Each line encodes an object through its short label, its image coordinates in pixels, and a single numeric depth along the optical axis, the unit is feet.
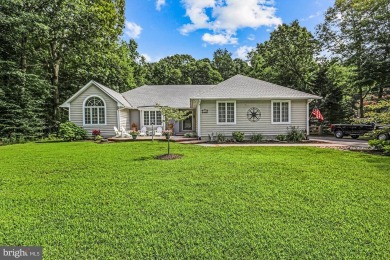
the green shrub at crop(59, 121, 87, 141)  50.26
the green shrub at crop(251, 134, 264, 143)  46.96
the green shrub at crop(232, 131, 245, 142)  46.24
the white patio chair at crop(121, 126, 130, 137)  52.85
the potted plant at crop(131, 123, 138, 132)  59.68
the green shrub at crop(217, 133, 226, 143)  46.22
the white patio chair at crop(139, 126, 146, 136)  54.93
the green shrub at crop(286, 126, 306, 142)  46.44
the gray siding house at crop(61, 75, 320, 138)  47.42
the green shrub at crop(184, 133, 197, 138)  53.71
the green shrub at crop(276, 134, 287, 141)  46.80
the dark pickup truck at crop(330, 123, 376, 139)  54.54
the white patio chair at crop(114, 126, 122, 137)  52.25
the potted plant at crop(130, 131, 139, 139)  48.85
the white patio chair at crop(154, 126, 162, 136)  56.44
